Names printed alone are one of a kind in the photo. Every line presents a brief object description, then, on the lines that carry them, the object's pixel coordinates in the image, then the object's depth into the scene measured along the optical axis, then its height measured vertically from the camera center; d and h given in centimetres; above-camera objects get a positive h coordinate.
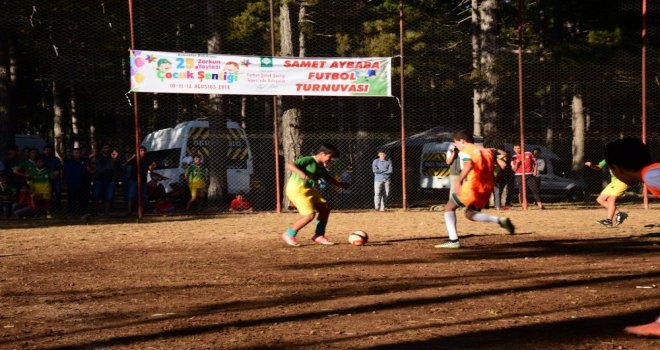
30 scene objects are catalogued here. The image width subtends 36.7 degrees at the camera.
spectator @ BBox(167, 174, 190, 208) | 2531 -113
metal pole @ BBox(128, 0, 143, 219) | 2138 +12
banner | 2158 +161
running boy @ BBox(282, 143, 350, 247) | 1382 -58
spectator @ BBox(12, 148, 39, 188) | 2200 -35
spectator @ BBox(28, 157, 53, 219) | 2186 -64
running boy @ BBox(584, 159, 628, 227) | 1678 -107
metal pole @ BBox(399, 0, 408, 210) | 2309 +51
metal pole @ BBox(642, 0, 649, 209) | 2344 +126
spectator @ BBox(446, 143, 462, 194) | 2351 -72
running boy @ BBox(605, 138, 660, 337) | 580 -15
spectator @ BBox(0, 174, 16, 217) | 2200 -92
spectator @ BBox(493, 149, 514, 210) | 2423 -118
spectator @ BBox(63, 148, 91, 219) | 2217 -70
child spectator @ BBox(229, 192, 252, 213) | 2385 -141
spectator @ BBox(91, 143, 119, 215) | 2223 -61
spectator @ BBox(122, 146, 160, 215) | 2205 -64
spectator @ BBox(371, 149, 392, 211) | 2441 -87
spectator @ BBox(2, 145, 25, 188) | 2231 -27
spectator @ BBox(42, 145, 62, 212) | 2256 -41
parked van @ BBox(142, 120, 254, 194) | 2697 -7
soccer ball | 1418 -135
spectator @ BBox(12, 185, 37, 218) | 2180 -115
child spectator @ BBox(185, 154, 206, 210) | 2383 -80
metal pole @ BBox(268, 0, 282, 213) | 2269 +2
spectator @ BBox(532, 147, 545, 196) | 2425 -61
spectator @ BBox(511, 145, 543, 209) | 2384 -73
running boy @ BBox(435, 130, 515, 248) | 1289 -54
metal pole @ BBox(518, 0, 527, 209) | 2348 +51
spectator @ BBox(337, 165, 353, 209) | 2638 -132
